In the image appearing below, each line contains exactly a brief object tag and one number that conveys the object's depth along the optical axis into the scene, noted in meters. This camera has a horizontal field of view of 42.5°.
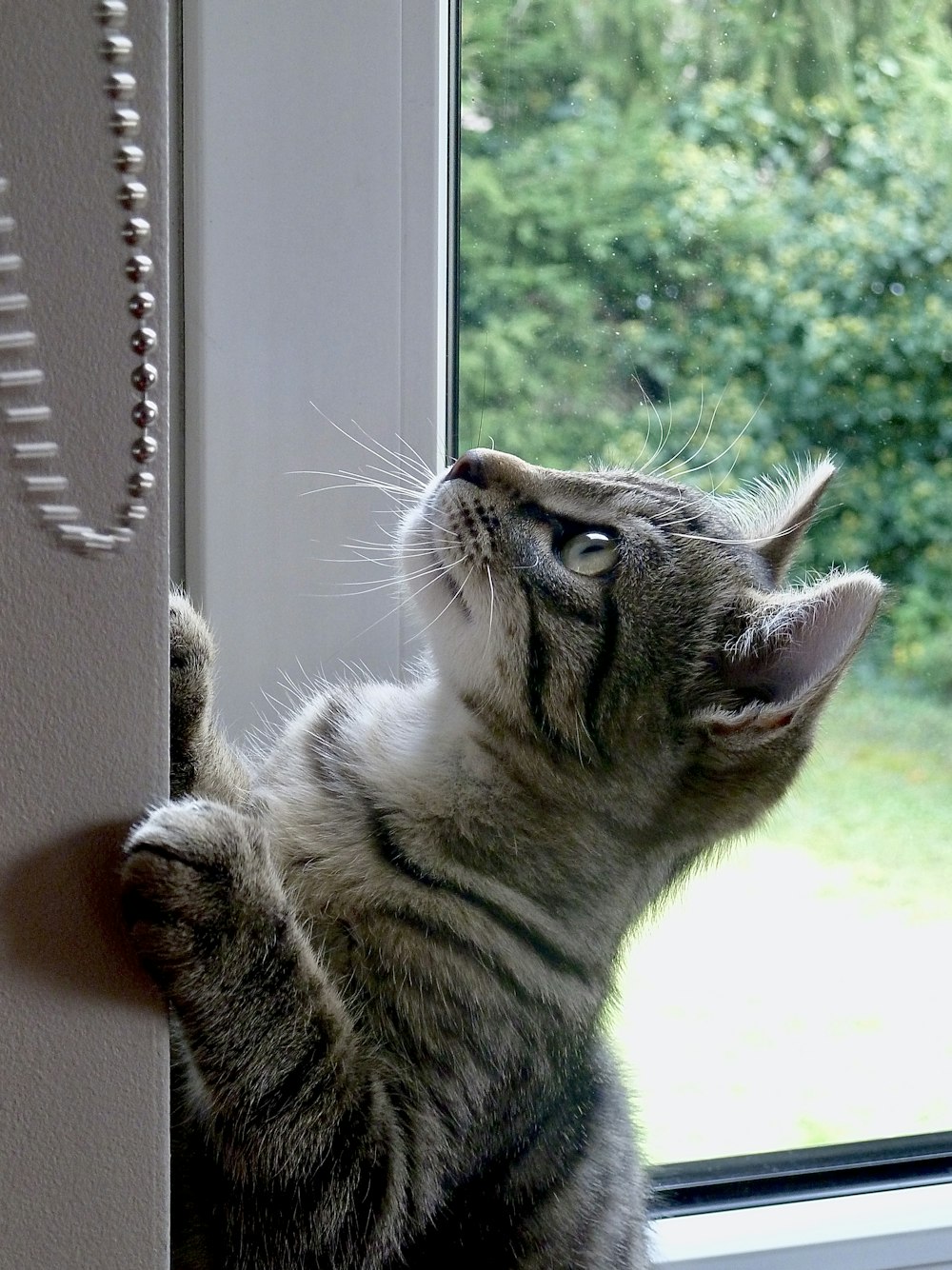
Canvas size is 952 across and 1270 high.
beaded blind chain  0.52
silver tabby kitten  0.69
